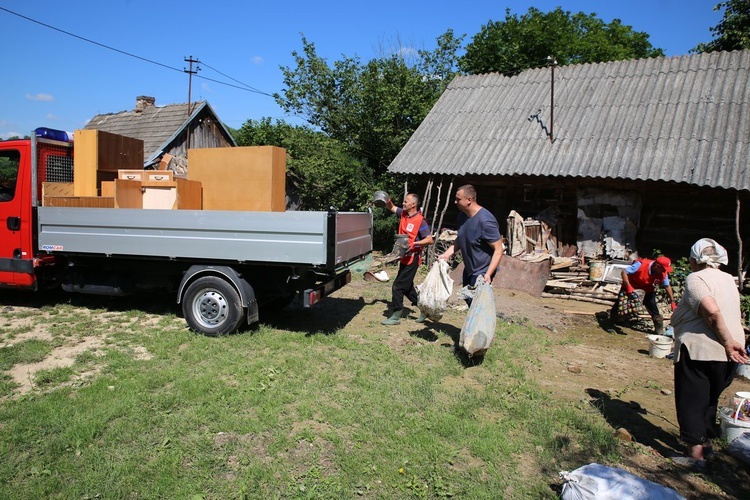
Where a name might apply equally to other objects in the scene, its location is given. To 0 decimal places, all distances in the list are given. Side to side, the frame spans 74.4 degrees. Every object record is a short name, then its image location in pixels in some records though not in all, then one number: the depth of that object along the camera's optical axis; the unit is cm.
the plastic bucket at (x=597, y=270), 982
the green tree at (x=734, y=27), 1570
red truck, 546
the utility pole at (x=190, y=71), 2701
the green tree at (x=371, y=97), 1578
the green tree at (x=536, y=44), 1895
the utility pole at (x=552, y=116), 1078
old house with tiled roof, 1951
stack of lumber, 924
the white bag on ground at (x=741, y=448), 342
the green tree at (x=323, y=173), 1523
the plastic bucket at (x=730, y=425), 364
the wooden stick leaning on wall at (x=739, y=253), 849
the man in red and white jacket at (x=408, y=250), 660
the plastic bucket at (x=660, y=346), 603
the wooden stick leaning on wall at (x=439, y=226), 1154
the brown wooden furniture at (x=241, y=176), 607
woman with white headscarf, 332
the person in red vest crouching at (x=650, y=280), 686
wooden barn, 951
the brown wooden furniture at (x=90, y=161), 685
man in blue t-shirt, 516
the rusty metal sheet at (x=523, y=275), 989
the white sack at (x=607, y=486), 254
